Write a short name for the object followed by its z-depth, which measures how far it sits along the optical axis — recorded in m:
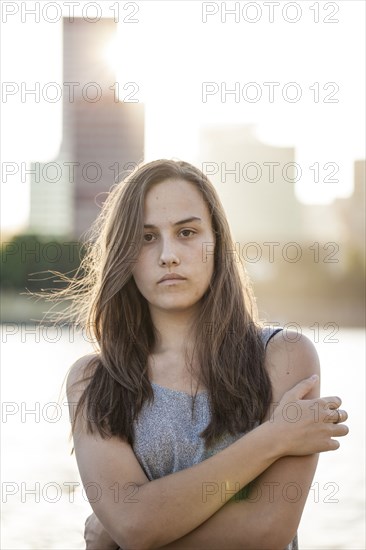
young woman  2.30
